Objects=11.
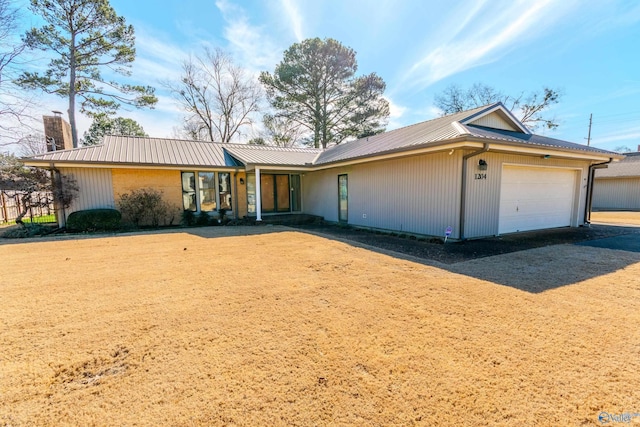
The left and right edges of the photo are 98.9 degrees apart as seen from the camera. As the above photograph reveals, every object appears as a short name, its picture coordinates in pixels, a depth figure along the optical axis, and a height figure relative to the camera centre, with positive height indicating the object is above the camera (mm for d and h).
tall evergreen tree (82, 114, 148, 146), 29312 +6680
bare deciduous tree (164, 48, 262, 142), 22047 +7932
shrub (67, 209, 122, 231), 9484 -1006
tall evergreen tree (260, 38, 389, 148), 19812 +7397
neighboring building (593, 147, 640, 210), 18250 +94
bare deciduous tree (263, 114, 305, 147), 22203 +5077
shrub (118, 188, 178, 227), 10516 -694
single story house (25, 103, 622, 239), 7297 +483
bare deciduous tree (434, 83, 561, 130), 23188 +7793
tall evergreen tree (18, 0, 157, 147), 13758 +7499
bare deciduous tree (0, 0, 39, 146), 10155 +4191
